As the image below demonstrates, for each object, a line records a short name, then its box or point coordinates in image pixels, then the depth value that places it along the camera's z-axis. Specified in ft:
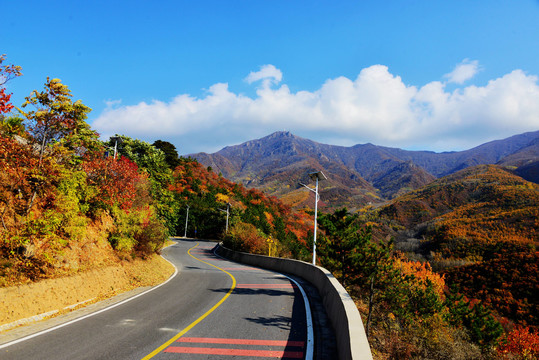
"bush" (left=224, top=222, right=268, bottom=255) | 94.58
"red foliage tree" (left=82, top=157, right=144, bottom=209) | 48.47
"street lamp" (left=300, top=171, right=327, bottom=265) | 59.15
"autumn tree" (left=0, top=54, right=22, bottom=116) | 25.67
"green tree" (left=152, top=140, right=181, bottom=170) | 252.21
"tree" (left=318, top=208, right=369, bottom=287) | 79.25
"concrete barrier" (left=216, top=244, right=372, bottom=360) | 15.15
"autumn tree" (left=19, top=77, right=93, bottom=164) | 37.88
